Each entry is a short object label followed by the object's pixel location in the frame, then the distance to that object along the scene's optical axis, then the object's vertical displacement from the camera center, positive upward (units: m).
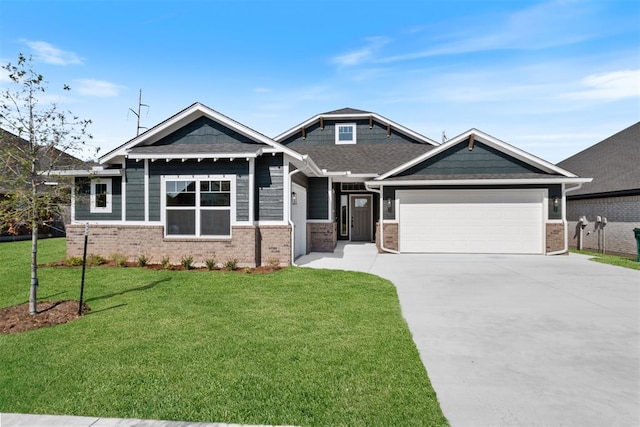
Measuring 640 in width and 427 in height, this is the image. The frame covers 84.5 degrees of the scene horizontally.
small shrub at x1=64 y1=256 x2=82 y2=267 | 11.02 -1.47
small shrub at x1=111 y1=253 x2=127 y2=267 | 10.92 -1.38
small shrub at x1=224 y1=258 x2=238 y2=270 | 10.28 -1.45
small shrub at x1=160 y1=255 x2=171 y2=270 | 10.39 -1.43
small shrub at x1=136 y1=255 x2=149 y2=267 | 10.73 -1.40
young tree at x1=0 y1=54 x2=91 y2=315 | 5.73 +0.82
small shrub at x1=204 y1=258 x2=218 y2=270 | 10.35 -1.43
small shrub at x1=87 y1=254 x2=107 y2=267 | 11.05 -1.43
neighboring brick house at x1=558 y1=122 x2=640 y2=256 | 14.26 +0.79
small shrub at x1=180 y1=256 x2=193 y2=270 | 10.36 -1.41
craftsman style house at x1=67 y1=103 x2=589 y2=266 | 10.88 +0.74
